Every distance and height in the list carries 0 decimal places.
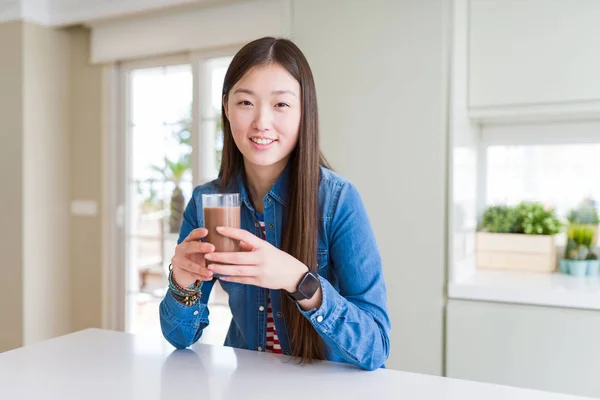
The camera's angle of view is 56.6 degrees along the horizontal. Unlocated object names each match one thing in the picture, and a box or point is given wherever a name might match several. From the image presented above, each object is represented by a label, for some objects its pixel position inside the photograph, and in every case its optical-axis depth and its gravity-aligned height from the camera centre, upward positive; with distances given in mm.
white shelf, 2025 -364
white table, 985 -361
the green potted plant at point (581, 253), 2424 -264
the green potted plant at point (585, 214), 2582 -99
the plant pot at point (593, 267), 2424 -324
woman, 1109 -108
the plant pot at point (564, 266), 2467 -326
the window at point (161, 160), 3312 +185
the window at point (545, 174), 2621 +90
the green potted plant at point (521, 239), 2521 -216
